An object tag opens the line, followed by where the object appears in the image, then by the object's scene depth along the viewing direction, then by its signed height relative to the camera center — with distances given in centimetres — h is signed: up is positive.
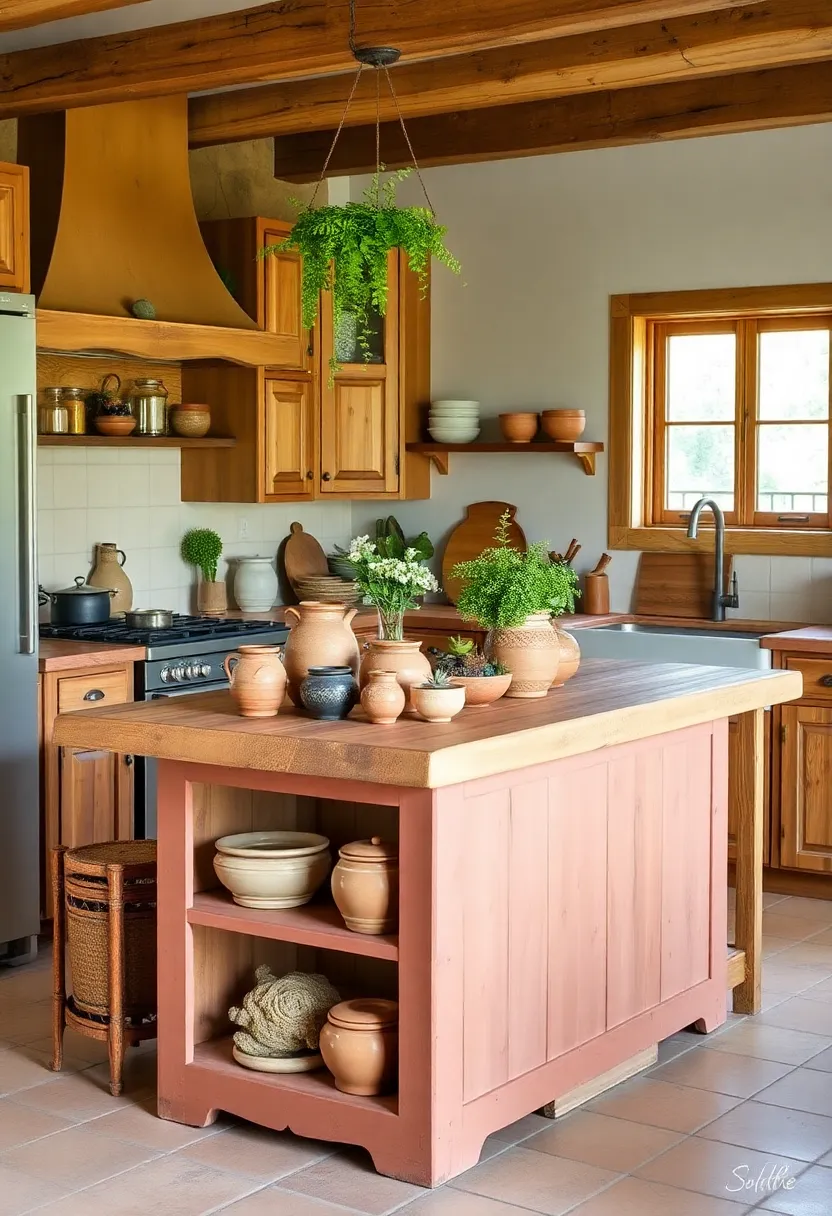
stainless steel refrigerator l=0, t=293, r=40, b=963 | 491 -33
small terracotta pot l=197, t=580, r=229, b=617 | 675 -33
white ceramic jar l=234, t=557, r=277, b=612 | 691 -27
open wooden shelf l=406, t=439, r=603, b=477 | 683 +33
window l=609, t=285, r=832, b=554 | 654 +46
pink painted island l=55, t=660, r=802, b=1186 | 337 -89
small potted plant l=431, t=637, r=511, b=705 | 387 -38
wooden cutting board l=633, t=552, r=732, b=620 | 670 -27
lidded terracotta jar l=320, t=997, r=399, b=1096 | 349 -118
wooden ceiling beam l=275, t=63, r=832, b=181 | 572 +159
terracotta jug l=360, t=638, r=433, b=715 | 374 -33
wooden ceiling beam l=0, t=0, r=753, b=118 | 422 +145
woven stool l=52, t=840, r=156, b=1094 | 394 -110
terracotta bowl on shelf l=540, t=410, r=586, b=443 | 684 +44
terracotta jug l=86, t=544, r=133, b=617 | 626 -21
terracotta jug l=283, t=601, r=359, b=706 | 382 -29
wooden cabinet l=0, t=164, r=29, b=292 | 507 +96
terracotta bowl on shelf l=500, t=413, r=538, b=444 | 696 +43
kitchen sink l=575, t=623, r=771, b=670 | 597 -48
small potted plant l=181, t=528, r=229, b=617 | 674 -16
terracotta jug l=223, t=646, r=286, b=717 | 368 -37
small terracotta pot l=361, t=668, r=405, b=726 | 360 -41
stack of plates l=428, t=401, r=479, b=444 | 716 +46
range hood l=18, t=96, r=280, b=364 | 561 +106
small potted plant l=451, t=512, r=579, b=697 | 402 -22
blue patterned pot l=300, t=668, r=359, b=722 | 368 -40
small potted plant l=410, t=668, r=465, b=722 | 360 -41
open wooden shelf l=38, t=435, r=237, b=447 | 582 +32
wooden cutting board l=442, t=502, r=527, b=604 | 721 -6
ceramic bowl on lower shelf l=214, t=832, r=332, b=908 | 367 -82
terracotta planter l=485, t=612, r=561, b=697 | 404 -34
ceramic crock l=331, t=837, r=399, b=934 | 348 -81
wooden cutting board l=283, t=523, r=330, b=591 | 722 -16
